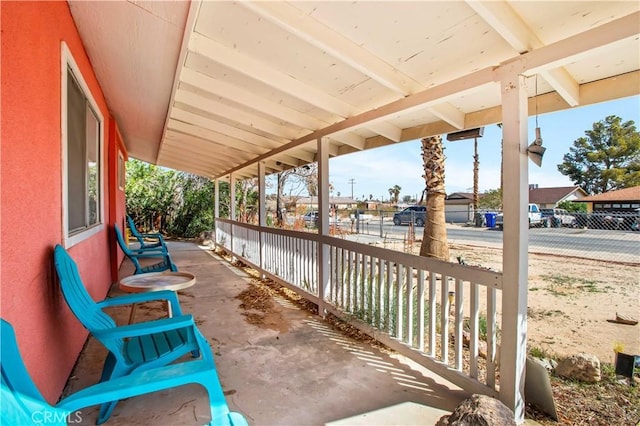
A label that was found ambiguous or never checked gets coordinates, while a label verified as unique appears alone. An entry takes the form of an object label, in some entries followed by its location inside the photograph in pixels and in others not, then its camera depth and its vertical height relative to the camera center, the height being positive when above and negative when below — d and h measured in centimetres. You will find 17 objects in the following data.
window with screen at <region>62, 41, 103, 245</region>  243 +52
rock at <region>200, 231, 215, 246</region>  1164 -104
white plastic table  258 -62
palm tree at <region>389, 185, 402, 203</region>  5453 +317
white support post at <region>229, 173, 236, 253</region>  811 +16
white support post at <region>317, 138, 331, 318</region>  398 -13
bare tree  1373 +119
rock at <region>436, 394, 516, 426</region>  169 -111
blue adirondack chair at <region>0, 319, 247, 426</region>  95 -69
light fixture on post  194 +36
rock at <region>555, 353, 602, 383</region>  270 -136
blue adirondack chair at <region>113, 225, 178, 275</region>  444 -75
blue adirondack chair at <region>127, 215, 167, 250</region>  613 -58
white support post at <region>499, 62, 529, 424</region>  201 -16
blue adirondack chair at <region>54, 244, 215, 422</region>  185 -78
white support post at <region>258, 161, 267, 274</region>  609 +11
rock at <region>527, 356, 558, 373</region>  295 -145
